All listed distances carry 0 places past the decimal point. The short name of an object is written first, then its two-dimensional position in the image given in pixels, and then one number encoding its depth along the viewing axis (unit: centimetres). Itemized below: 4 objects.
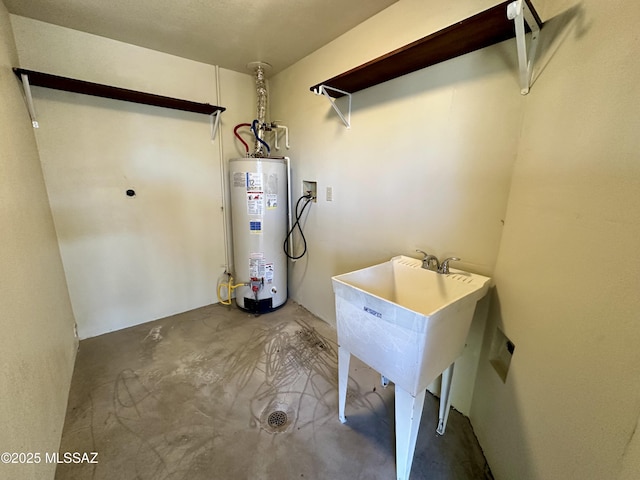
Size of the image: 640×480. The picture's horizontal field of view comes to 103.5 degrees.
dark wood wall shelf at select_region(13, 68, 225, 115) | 163
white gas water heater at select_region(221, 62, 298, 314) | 236
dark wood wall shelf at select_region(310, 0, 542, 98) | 100
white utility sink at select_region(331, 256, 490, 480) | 100
